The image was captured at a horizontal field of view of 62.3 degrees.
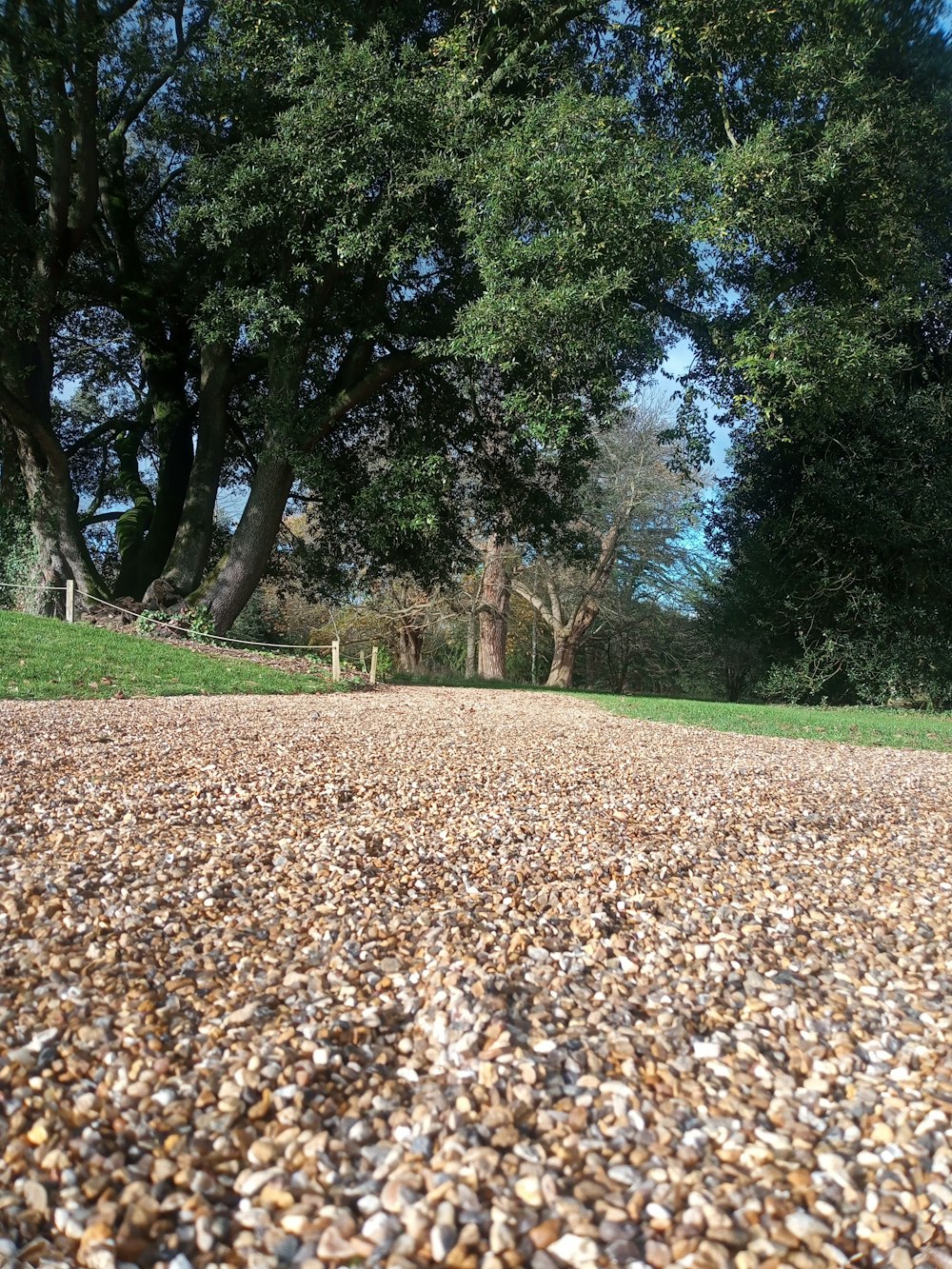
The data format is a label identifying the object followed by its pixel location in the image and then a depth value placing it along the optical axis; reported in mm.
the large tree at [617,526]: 23250
